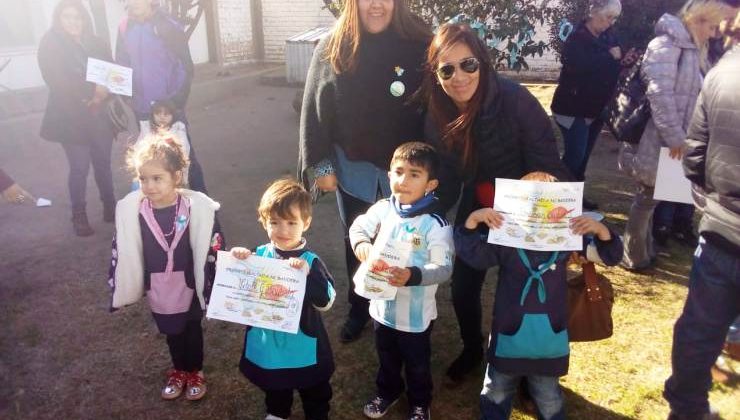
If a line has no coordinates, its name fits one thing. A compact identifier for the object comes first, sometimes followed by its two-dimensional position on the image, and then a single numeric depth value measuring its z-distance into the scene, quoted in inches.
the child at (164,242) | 104.7
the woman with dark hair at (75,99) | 190.2
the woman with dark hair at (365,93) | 114.7
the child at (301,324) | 91.7
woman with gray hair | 208.8
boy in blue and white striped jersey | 94.3
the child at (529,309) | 92.8
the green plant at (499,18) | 194.9
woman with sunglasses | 96.1
